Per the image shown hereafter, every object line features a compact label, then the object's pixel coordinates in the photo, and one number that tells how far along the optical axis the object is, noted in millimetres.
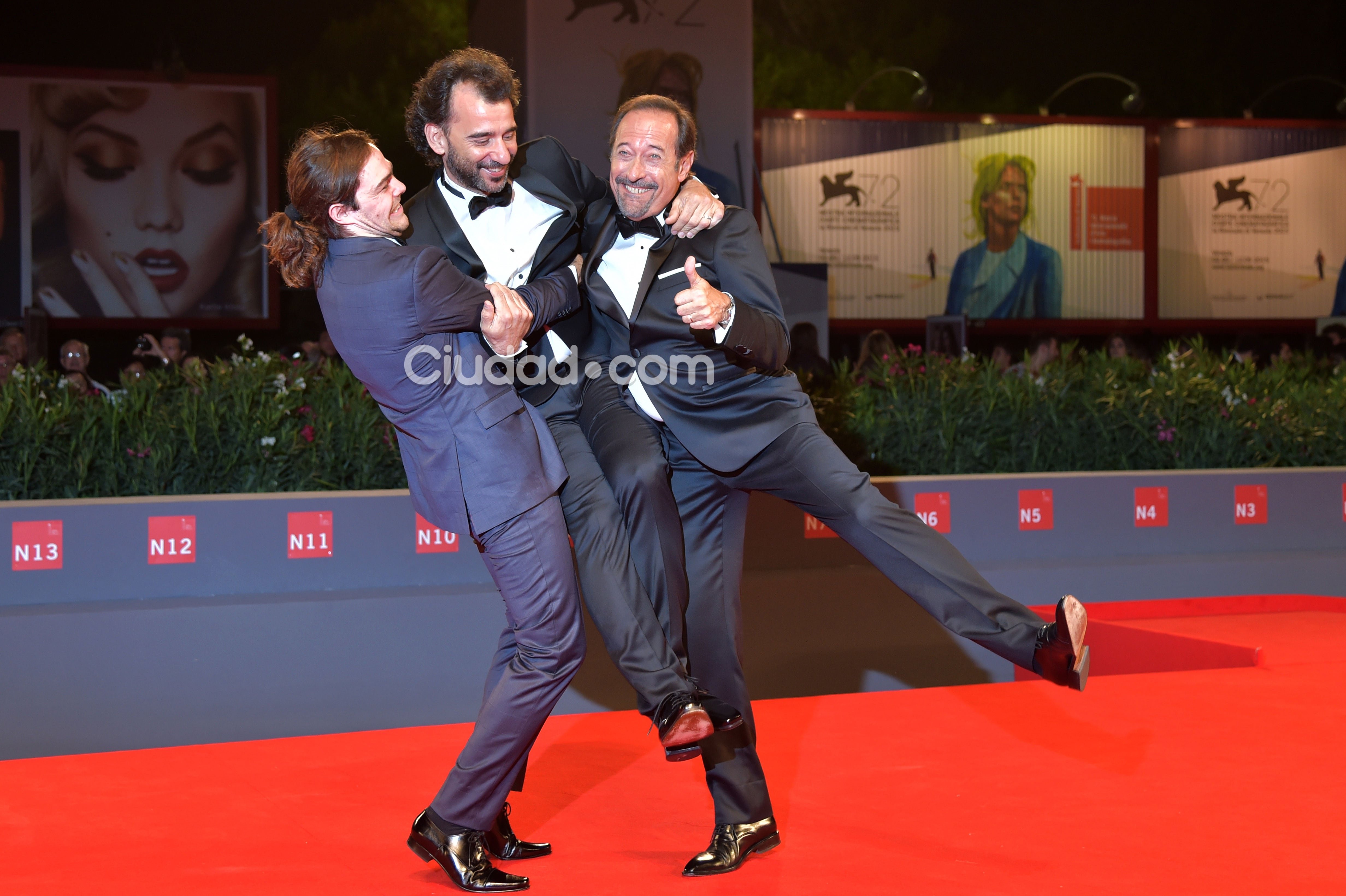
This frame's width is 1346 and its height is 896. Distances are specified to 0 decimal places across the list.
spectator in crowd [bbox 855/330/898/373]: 5660
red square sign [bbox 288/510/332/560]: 4090
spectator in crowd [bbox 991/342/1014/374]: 8125
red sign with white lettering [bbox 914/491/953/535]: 4812
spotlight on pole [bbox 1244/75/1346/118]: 13703
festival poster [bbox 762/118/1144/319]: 13039
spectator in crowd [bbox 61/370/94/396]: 4512
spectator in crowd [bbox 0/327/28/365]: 8047
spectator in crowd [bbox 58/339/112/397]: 6508
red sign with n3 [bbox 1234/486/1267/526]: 5152
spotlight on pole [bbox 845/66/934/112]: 11812
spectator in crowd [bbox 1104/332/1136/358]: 9273
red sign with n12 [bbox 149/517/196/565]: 3953
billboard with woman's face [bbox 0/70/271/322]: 10969
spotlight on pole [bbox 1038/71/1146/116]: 11805
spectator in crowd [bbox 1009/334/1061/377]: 5746
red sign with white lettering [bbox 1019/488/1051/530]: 4945
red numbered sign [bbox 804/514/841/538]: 4633
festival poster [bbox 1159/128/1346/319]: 13969
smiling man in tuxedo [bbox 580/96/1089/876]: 2387
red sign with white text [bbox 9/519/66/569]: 3850
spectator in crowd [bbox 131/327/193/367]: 6320
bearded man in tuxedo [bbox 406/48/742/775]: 2365
